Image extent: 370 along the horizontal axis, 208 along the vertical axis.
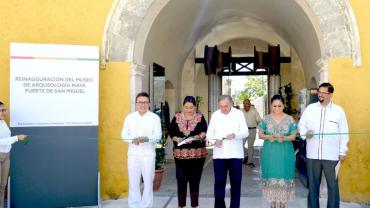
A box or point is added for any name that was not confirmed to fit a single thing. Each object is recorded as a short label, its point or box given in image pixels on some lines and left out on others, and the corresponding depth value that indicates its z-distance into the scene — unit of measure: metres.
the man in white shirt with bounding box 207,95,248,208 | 5.02
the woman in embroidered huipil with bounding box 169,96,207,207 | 5.14
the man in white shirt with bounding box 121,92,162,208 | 5.22
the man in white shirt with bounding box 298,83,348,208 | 4.78
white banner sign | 5.47
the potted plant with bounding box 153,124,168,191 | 6.94
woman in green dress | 4.81
